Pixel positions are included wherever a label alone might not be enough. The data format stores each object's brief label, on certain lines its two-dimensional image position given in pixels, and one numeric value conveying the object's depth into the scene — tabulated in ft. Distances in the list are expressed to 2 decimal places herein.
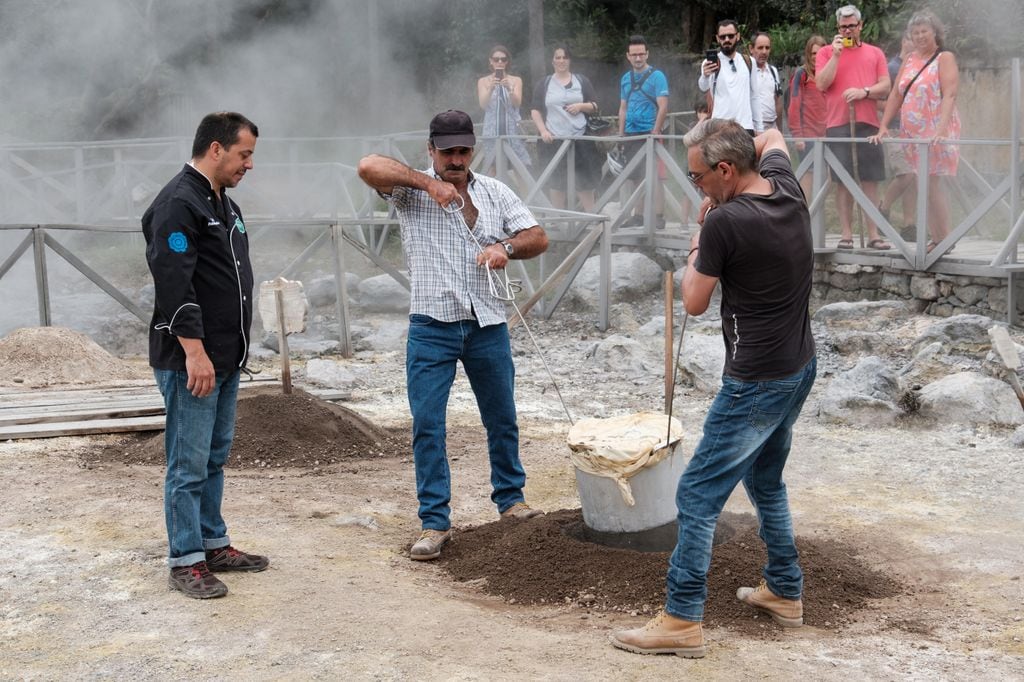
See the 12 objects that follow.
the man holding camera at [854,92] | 30.37
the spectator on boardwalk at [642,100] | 35.73
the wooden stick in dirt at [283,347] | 21.76
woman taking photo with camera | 38.00
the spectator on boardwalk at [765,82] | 32.50
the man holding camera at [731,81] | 30.99
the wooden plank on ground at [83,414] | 22.12
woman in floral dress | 28.35
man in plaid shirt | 15.34
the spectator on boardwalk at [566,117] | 37.45
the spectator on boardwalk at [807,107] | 33.51
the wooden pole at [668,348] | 15.56
